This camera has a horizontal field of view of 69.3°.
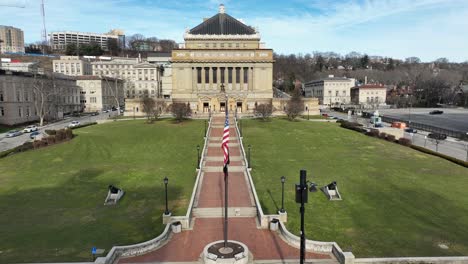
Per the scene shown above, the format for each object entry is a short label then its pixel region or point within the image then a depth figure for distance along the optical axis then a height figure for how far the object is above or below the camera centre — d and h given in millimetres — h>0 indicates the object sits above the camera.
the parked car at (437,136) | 60469 -6909
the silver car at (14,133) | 62975 -6828
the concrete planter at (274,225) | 20762 -7787
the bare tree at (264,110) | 66875 -2570
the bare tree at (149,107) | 66562 -1953
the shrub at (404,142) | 51675 -6730
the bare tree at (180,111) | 65000 -2609
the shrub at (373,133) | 57162 -5929
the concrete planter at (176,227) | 20516 -7856
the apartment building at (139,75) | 140250 +9540
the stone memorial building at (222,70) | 86438 +6992
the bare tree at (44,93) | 82938 +1001
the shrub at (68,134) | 50344 -5485
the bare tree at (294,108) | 69625 -2171
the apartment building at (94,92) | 112062 +1761
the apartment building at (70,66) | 137250 +12651
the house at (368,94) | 143375 +1564
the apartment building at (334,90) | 146000 +3268
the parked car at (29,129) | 67750 -6465
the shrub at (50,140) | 47966 -6085
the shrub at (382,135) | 56106 -6194
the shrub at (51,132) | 50225 -5180
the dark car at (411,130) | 69550 -6770
